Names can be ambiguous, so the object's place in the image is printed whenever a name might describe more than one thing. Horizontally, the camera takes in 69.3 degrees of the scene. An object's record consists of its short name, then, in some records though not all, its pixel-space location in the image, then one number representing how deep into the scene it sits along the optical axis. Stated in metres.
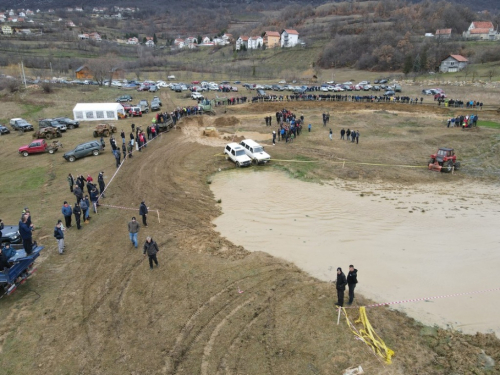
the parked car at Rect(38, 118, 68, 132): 36.09
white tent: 40.56
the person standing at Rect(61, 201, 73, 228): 16.88
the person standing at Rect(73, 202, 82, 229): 16.83
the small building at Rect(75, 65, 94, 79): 79.00
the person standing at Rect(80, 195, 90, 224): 17.70
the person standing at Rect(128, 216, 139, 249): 15.18
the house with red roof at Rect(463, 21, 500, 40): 115.62
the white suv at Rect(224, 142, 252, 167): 26.50
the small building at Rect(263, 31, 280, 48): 149.62
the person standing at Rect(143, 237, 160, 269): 13.55
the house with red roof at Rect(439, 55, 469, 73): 80.69
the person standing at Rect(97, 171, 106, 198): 20.89
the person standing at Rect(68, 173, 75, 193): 21.62
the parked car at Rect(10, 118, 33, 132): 37.00
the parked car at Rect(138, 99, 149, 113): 45.02
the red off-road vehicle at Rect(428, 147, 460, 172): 25.69
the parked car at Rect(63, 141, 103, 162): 28.00
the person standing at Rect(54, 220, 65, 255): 14.50
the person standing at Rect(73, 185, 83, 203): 19.00
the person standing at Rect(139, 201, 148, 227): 17.38
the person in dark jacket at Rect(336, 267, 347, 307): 11.40
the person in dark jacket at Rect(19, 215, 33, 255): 13.06
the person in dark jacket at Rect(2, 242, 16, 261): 12.43
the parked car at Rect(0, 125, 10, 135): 36.31
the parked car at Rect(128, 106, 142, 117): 42.94
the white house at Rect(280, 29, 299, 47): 138.88
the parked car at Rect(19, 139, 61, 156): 29.78
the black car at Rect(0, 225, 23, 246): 15.10
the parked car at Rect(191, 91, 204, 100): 56.01
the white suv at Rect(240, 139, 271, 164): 26.70
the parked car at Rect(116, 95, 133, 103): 52.53
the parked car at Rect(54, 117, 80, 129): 37.59
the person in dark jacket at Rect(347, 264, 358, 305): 11.52
